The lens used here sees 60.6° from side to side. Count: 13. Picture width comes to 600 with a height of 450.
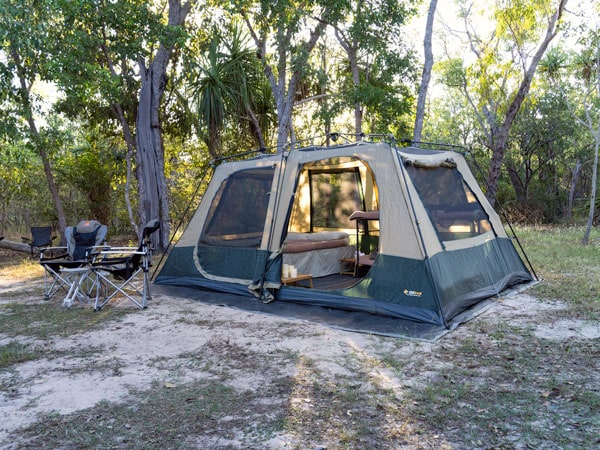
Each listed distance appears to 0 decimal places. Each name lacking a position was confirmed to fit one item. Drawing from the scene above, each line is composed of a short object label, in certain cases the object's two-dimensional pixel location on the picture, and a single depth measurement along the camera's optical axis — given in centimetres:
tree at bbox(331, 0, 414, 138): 767
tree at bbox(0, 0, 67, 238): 568
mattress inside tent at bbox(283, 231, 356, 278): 528
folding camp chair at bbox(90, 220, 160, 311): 439
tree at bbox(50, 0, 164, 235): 635
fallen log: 845
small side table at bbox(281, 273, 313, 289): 458
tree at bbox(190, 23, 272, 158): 852
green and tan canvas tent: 385
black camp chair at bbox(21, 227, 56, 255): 661
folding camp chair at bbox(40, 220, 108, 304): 481
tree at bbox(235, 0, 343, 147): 728
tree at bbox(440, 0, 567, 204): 835
